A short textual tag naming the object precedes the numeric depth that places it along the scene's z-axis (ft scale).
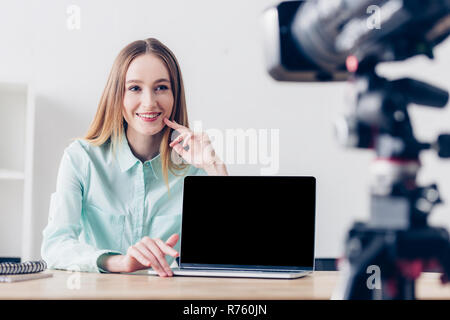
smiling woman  5.16
